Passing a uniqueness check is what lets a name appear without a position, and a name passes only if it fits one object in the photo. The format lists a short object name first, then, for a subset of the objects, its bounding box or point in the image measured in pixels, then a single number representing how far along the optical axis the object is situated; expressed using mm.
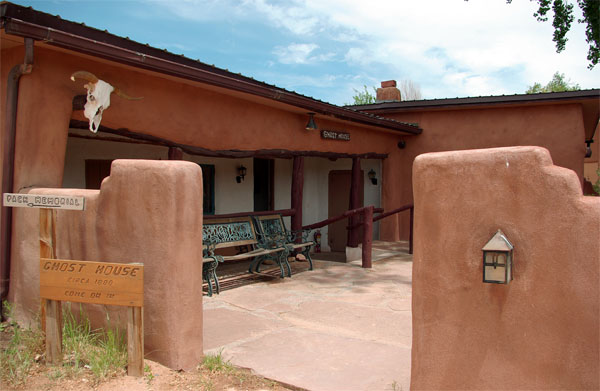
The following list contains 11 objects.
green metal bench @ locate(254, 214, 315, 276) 7164
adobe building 4516
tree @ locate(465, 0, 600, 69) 10672
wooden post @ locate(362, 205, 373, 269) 7785
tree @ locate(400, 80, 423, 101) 33528
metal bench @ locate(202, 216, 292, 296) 5953
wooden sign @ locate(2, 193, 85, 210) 3580
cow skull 4664
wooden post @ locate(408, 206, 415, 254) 8988
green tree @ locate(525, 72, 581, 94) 36047
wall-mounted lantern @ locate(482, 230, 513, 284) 2387
